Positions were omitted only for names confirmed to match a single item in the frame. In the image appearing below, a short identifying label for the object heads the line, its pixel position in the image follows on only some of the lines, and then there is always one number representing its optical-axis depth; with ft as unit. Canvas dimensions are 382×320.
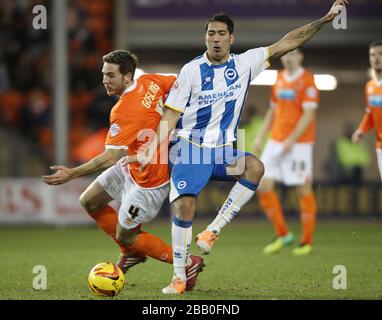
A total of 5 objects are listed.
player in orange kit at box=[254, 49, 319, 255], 70.79
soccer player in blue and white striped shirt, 47.01
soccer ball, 45.29
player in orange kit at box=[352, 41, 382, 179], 61.46
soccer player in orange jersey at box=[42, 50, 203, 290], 47.88
